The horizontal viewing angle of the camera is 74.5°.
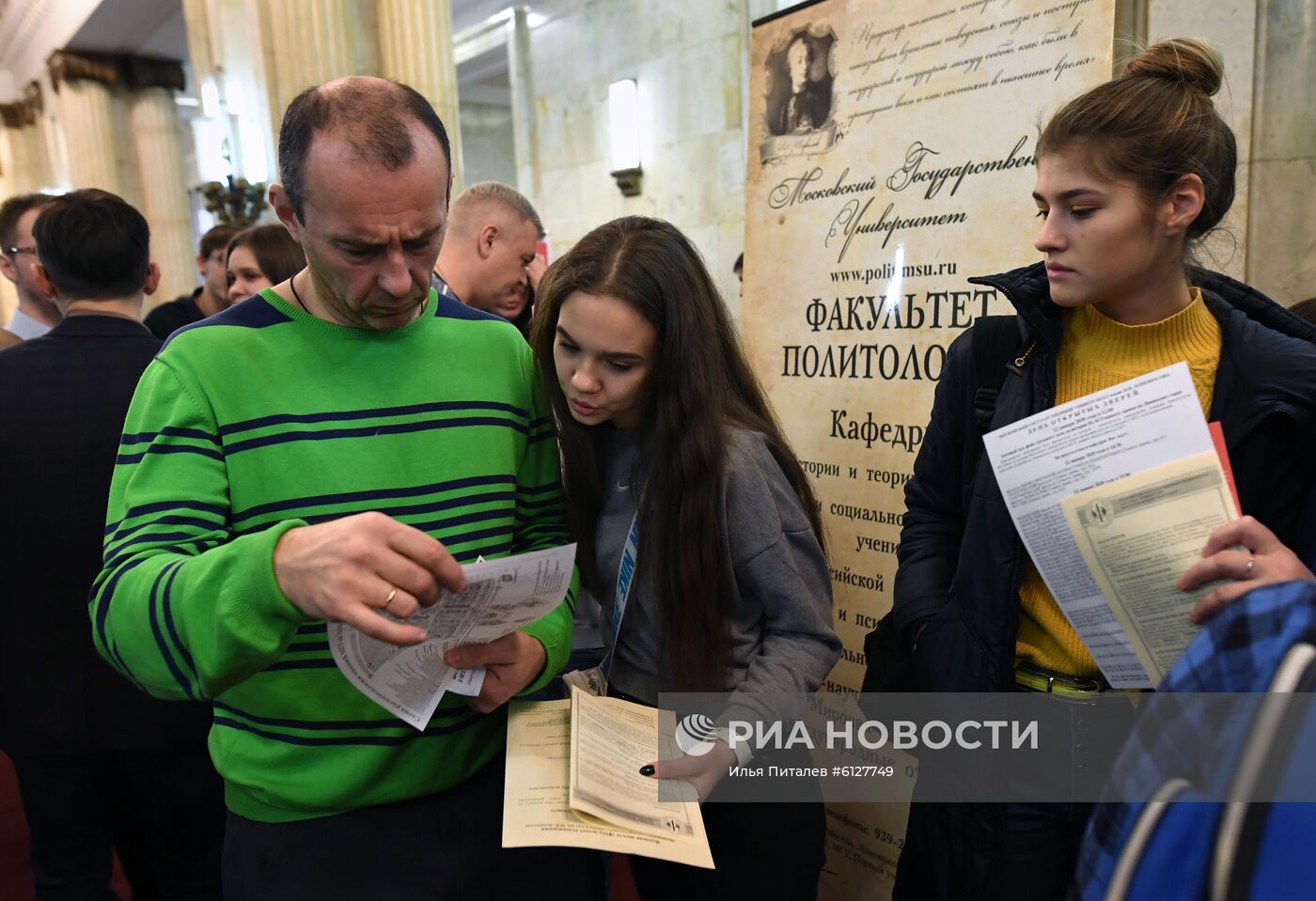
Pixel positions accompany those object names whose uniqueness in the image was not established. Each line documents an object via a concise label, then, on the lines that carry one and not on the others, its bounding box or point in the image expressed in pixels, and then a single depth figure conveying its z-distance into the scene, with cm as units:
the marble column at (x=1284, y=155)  235
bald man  103
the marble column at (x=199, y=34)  589
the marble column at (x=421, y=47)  505
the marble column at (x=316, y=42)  496
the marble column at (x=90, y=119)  1054
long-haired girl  143
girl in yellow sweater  122
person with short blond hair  298
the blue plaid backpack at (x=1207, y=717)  53
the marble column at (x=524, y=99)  723
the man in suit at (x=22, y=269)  315
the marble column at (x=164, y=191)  1019
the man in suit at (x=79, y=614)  202
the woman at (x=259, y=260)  302
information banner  194
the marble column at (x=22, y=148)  1323
